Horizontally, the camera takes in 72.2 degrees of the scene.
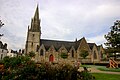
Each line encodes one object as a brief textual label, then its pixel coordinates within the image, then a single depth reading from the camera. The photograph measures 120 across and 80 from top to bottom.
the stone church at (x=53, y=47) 30.85
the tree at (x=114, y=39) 13.28
